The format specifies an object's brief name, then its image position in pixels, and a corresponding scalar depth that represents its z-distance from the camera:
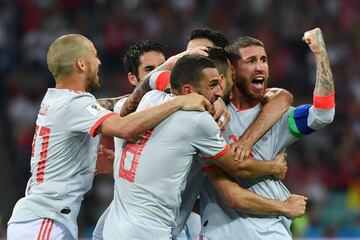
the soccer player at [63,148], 10.62
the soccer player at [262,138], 10.88
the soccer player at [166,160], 9.88
